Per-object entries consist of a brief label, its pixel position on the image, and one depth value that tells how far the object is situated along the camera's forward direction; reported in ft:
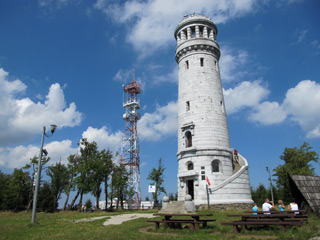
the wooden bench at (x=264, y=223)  29.34
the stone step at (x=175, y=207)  64.87
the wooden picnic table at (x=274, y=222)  29.48
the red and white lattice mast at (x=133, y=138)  145.79
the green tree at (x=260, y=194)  157.38
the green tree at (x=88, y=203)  173.86
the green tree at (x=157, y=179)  113.72
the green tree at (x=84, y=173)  106.42
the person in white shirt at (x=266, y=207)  39.50
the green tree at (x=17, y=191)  123.03
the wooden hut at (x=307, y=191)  41.01
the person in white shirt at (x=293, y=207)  39.19
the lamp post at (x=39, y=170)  47.19
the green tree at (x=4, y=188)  127.13
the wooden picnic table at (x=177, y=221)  34.55
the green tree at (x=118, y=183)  111.86
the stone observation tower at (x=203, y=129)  76.07
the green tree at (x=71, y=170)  116.88
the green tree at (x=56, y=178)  131.23
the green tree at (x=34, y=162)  115.85
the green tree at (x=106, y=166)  107.74
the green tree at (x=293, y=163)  110.27
